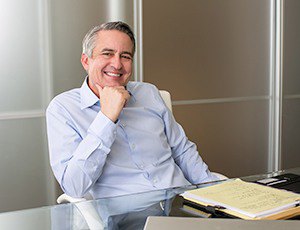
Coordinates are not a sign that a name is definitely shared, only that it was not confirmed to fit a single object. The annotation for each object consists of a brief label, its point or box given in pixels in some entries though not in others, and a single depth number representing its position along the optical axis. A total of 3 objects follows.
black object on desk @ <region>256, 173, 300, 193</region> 2.34
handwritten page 2.12
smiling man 2.54
